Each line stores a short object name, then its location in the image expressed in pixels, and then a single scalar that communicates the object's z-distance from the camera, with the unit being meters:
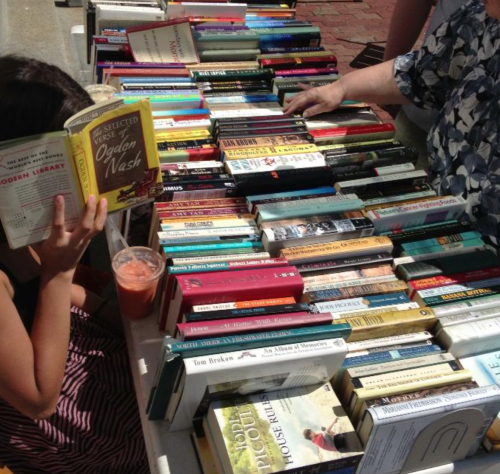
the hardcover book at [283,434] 1.14
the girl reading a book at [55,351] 1.18
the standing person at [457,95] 1.74
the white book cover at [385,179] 1.75
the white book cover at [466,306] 1.43
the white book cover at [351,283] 1.45
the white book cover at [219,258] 1.44
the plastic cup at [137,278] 1.44
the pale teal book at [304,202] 1.60
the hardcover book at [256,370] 1.15
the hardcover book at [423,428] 1.17
